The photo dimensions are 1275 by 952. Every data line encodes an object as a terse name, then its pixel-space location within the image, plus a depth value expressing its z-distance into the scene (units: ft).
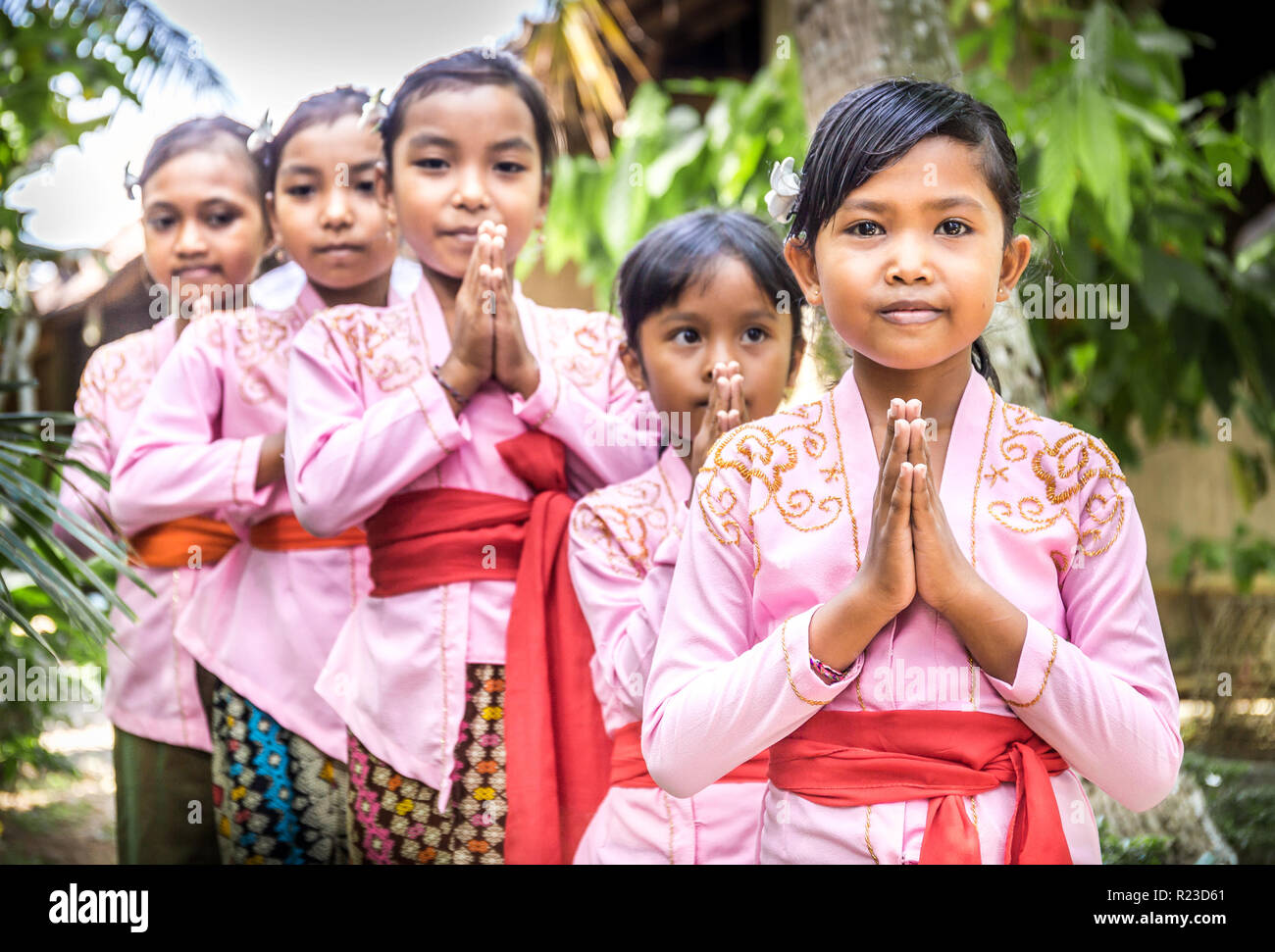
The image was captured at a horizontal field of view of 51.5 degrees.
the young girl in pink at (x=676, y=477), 6.36
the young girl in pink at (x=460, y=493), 6.69
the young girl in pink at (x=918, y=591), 4.91
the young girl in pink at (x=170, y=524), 7.91
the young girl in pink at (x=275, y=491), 7.48
